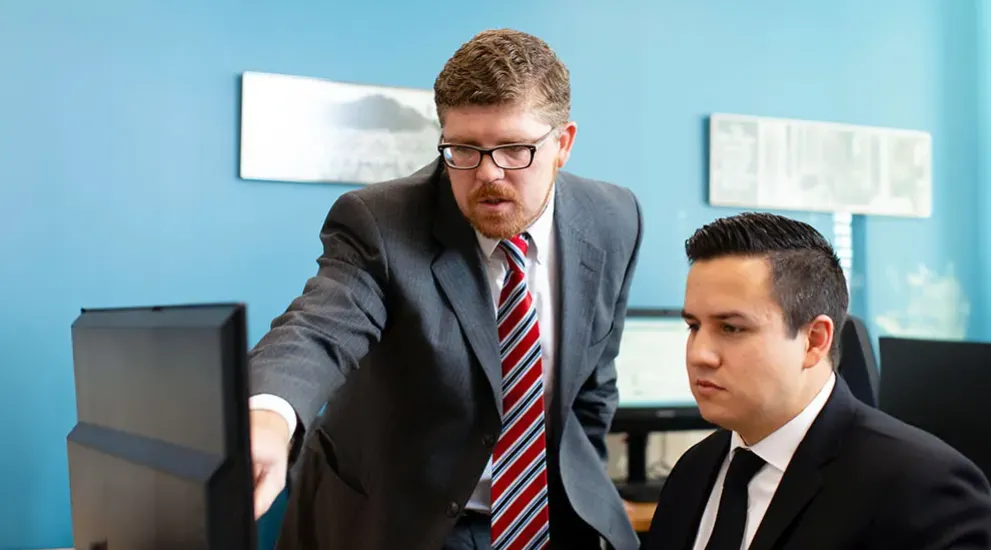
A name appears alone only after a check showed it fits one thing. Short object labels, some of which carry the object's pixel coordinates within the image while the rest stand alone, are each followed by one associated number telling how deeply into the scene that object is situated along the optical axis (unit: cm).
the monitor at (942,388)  153
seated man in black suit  99
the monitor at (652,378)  243
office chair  183
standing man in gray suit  125
